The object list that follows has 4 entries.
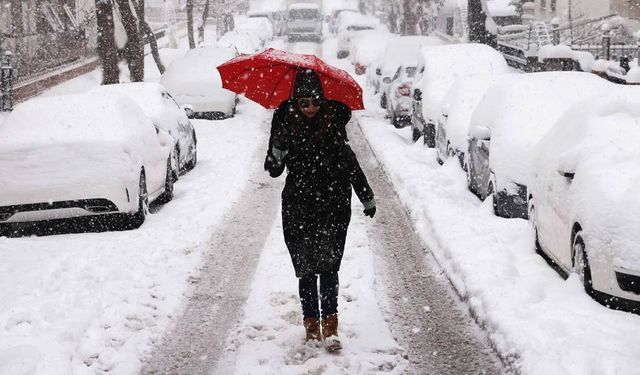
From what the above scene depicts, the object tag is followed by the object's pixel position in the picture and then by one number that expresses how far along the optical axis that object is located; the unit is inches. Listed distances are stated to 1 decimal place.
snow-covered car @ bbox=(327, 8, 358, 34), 2183.3
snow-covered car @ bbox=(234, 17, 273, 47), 1848.5
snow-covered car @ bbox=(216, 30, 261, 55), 1562.5
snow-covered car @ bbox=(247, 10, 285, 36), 2337.6
